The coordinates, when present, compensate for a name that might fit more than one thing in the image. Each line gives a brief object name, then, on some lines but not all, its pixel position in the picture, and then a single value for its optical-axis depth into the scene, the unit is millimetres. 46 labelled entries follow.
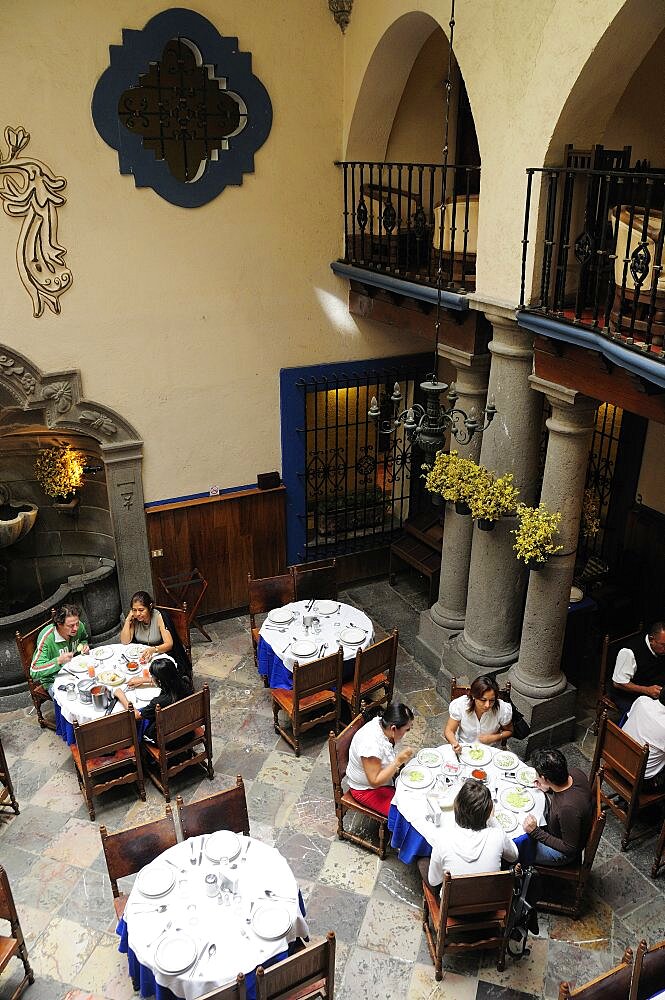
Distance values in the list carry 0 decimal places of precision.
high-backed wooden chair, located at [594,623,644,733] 6473
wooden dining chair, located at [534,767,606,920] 4957
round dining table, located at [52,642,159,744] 6137
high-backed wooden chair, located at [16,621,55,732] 6695
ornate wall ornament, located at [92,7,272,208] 6688
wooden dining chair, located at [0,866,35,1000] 4336
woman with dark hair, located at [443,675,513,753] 5785
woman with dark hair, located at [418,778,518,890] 4609
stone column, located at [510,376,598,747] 5785
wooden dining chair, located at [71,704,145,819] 5719
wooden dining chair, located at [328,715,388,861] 5465
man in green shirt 6602
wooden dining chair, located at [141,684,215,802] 5910
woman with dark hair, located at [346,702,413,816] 5258
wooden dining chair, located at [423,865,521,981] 4484
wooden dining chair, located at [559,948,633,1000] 3859
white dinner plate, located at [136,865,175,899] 4453
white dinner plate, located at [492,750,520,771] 5457
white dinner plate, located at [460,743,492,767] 5461
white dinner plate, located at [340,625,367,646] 7031
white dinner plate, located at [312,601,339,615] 7465
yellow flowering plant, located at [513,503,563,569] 5891
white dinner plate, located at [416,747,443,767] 5466
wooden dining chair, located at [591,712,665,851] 5477
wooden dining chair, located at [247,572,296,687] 7797
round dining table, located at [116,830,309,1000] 4145
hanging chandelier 4723
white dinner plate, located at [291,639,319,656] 6824
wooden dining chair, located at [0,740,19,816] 5934
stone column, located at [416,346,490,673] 6973
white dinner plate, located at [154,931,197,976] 4102
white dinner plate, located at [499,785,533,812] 5133
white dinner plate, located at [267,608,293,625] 7324
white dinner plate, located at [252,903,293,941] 4250
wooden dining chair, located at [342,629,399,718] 6652
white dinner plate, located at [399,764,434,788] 5273
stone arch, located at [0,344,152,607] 7031
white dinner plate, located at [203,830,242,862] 4664
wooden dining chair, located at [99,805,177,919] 4641
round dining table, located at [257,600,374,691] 6867
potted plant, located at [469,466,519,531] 6208
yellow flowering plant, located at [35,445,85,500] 8352
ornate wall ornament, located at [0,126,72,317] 6469
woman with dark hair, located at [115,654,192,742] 6098
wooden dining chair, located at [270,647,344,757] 6473
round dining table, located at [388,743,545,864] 5004
